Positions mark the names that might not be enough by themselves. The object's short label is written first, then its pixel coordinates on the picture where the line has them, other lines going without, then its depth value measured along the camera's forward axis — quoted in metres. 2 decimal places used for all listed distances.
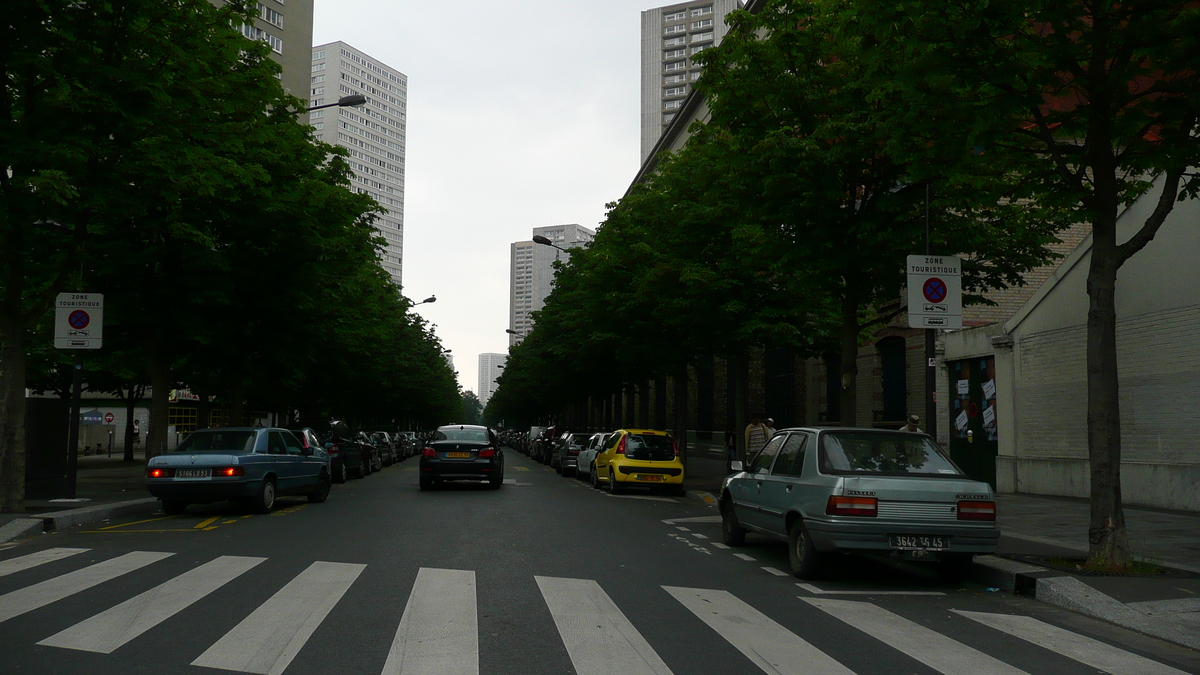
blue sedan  14.60
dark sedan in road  21.52
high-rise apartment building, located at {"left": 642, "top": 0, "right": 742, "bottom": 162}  123.69
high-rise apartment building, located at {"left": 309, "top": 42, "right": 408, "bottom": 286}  161.88
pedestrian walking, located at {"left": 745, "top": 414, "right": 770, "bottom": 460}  20.64
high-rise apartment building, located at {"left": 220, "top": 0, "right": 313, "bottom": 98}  72.56
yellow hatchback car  21.47
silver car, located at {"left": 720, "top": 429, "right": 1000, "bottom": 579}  8.74
